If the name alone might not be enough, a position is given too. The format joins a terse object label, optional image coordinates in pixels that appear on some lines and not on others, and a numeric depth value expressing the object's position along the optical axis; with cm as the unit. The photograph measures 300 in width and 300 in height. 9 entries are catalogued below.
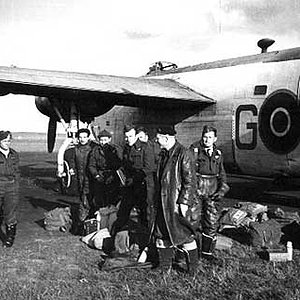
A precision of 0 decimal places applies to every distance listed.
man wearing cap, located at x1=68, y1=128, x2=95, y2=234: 804
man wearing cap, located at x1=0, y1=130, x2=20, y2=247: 696
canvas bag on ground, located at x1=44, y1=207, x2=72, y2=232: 820
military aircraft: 990
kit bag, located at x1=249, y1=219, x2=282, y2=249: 711
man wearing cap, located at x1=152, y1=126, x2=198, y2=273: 560
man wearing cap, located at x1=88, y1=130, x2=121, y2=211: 805
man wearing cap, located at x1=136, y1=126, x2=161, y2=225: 685
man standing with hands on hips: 654
